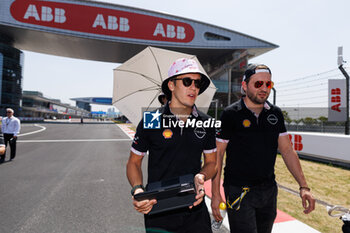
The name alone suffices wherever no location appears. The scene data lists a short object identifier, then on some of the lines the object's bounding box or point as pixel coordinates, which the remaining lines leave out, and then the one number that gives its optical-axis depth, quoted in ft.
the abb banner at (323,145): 22.02
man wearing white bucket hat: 5.41
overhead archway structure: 105.81
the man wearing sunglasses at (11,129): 25.16
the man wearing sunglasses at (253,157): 6.23
